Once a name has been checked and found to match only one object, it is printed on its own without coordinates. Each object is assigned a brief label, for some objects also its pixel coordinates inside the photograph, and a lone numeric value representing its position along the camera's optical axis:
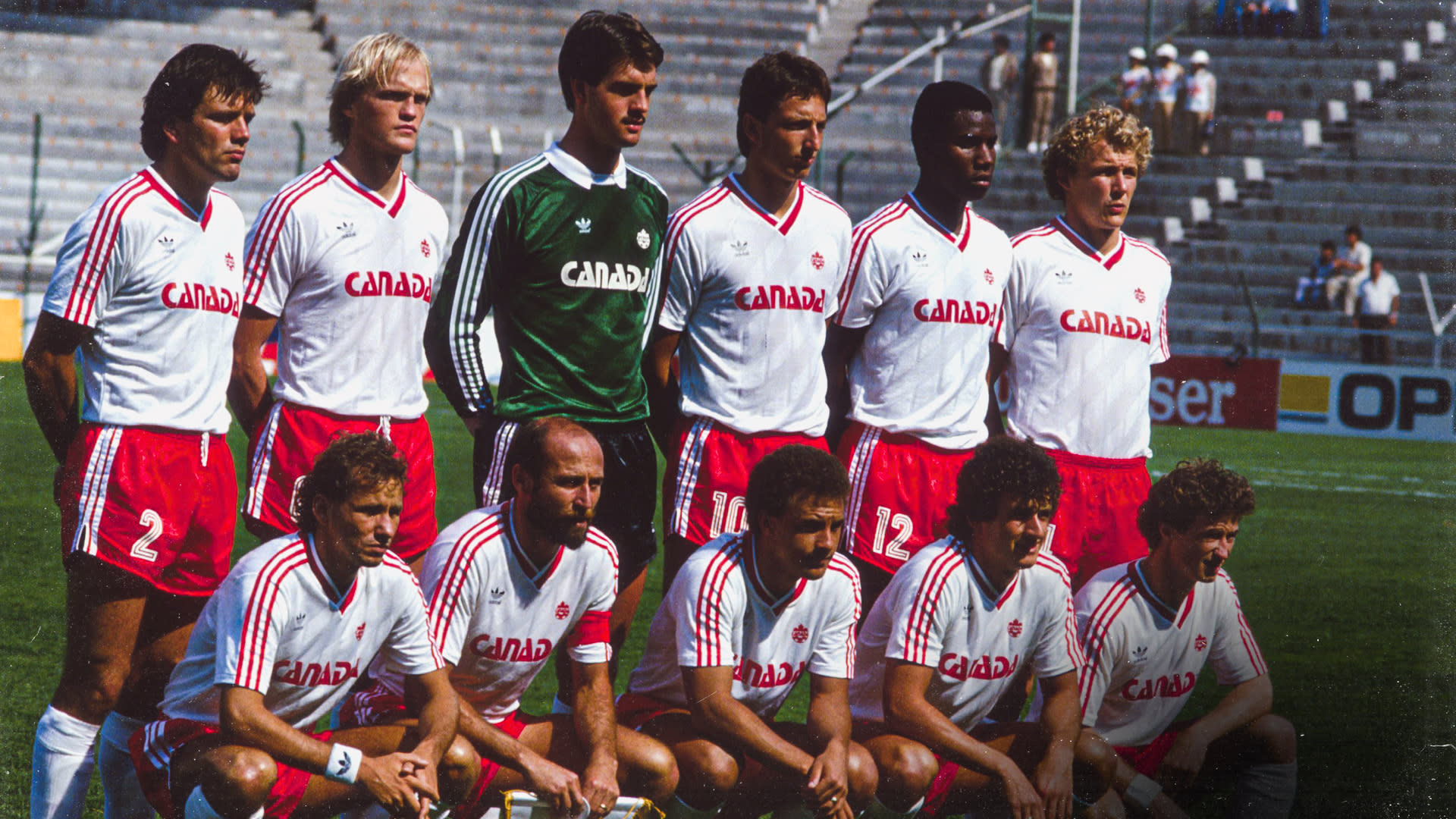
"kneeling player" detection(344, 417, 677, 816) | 7.53
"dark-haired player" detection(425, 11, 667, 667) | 8.16
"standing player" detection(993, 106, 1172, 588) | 9.06
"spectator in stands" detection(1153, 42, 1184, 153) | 39.37
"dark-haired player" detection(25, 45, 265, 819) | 7.48
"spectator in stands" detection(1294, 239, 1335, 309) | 39.19
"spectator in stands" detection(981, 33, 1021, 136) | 41.69
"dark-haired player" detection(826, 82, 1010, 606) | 8.84
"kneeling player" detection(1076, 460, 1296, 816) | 8.30
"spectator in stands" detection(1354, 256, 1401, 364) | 36.87
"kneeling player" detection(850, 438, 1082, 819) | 7.87
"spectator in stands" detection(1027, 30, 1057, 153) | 39.84
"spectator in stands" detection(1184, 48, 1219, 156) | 40.22
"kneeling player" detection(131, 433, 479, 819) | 6.96
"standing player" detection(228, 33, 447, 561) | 8.02
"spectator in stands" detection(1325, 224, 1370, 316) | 38.59
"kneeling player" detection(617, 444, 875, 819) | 7.59
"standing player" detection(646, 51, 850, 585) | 8.51
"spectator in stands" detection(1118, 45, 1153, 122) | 39.66
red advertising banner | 33.34
